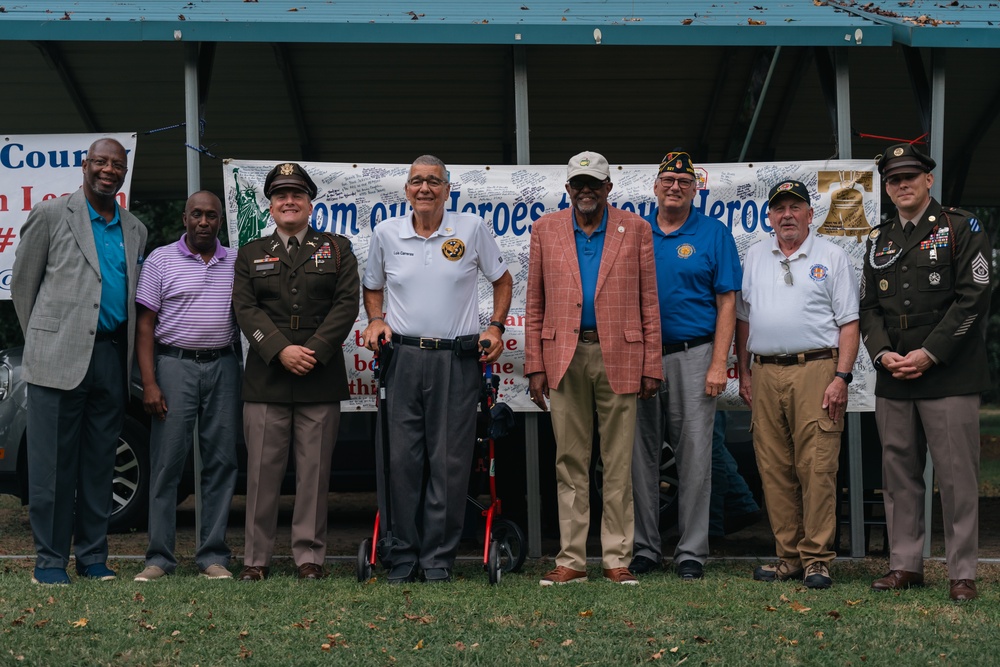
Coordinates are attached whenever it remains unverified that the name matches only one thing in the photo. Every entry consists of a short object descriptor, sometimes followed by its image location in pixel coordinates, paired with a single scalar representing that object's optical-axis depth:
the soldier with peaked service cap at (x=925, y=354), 5.46
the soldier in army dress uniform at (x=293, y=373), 6.00
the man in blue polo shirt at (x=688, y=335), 6.13
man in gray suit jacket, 5.87
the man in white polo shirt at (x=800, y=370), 5.85
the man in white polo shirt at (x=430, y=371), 5.89
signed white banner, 7.06
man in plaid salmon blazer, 5.85
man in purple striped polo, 6.11
